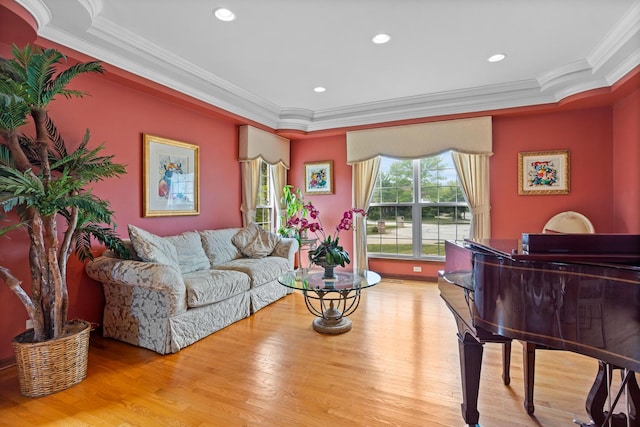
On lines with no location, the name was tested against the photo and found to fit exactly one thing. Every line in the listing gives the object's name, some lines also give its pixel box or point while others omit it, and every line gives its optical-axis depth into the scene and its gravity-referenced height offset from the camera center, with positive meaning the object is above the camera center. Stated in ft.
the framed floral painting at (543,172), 13.61 +1.81
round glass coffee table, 9.38 -2.31
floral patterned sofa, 8.46 -2.43
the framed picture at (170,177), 11.50 +1.51
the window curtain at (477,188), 14.62 +1.19
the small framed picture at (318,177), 18.21 +2.19
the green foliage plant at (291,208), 17.42 +0.29
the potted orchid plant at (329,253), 9.70 -1.31
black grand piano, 3.79 -1.29
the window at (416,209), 15.84 +0.17
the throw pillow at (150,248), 9.23 -1.08
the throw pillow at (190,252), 11.19 -1.50
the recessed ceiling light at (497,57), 10.44 +5.45
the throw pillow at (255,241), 13.84 -1.31
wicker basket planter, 6.56 -3.33
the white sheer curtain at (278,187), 18.29 +1.62
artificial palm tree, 6.20 +0.62
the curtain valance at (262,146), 15.85 +3.77
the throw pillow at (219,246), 12.71 -1.43
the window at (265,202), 17.65 +0.68
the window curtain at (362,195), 17.02 +1.00
